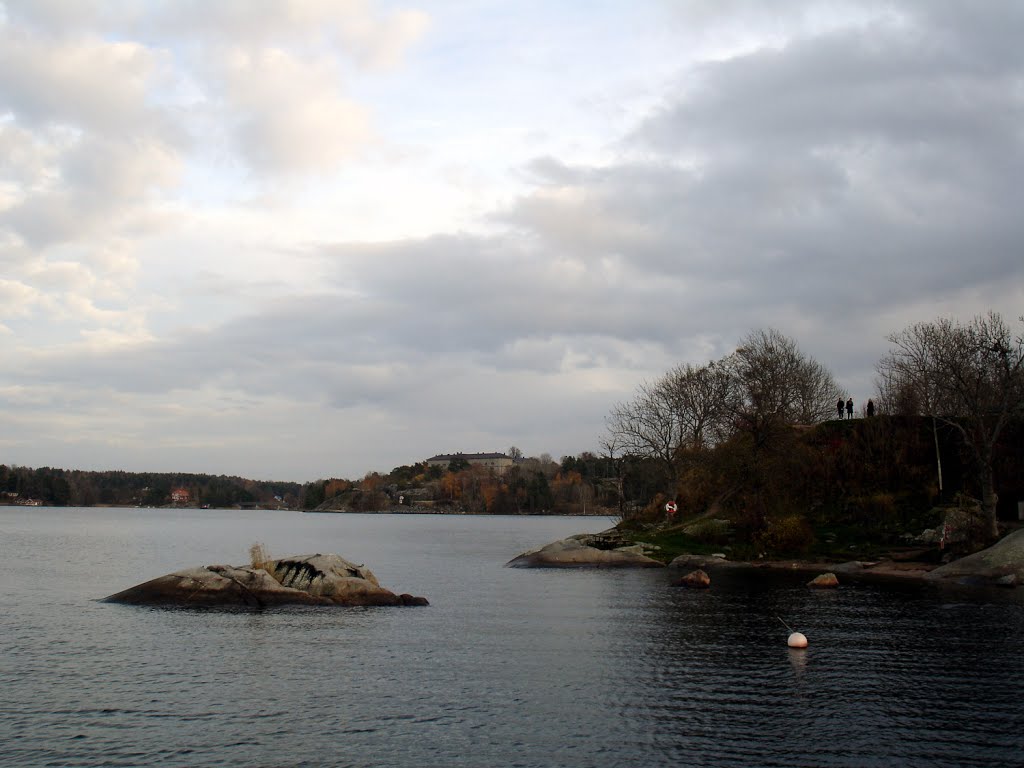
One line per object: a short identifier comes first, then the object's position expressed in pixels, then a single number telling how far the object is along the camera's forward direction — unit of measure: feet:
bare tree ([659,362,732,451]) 310.24
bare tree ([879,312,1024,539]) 199.00
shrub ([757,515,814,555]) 223.71
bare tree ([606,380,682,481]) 322.96
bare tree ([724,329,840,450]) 254.88
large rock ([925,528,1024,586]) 170.60
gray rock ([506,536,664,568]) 229.86
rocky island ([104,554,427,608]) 147.84
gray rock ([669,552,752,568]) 222.28
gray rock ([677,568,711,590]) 175.55
